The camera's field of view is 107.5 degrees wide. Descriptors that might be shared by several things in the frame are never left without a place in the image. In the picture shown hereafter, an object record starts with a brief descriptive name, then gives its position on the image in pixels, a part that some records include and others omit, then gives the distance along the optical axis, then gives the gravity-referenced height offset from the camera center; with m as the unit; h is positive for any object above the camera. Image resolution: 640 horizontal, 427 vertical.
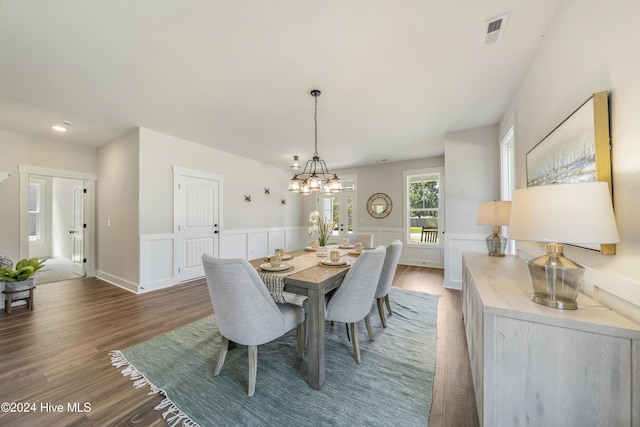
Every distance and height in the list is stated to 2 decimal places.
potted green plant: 2.88 -0.76
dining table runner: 1.78 -0.49
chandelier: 2.53 +0.34
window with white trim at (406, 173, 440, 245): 5.38 +0.13
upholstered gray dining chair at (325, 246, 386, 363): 1.78 -0.63
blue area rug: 1.42 -1.21
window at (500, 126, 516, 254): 3.10 +0.60
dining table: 1.63 -0.55
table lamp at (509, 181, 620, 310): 0.88 -0.05
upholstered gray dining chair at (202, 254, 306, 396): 1.43 -0.60
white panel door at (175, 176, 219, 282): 4.11 -0.12
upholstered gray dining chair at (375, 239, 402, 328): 2.26 -0.60
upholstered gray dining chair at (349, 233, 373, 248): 3.44 -0.38
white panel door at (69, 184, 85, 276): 4.51 -0.29
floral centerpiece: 2.58 -0.17
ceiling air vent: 1.60 +1.32
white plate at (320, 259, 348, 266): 2.13 -0.45
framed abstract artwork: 1.09 +0.35
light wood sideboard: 0.84 -0.60
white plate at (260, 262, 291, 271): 1.94 -0.45
